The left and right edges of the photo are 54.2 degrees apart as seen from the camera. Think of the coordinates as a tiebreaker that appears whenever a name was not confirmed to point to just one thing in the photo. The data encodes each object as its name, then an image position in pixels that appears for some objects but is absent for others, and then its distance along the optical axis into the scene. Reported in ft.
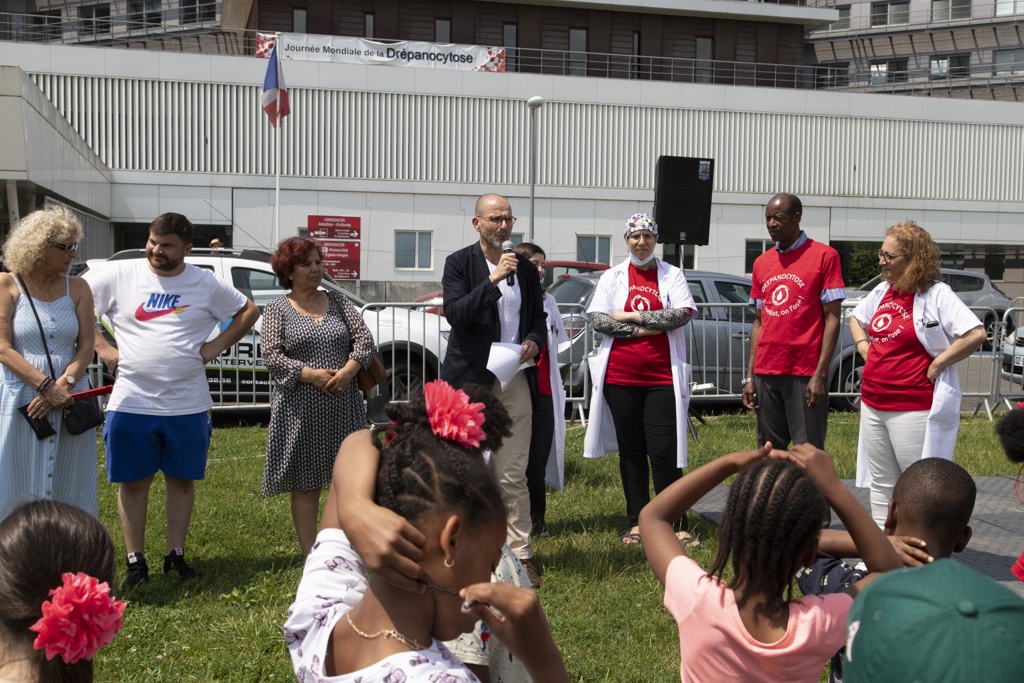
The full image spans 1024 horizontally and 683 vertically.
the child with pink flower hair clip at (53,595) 6.33
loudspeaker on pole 37.91
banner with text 108.37
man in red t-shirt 19.66
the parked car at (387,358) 34.47
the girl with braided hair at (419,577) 5.65
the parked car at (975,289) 75.31
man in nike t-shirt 17.62
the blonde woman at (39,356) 15.47
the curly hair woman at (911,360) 17.20
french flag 84.84
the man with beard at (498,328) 17.75
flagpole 95.30
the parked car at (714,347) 36.42
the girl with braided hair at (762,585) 7.52
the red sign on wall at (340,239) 104.53
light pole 58.93
